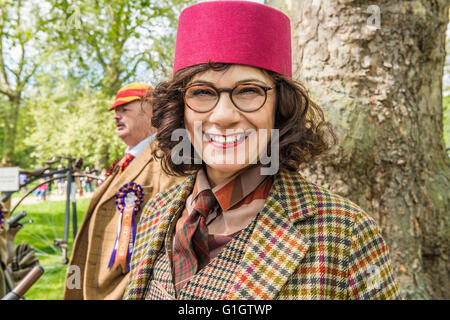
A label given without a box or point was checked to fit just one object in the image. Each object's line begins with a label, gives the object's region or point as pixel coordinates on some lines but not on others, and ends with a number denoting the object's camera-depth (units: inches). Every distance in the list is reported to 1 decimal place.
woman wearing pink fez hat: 49.6
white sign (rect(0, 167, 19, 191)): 148.8
